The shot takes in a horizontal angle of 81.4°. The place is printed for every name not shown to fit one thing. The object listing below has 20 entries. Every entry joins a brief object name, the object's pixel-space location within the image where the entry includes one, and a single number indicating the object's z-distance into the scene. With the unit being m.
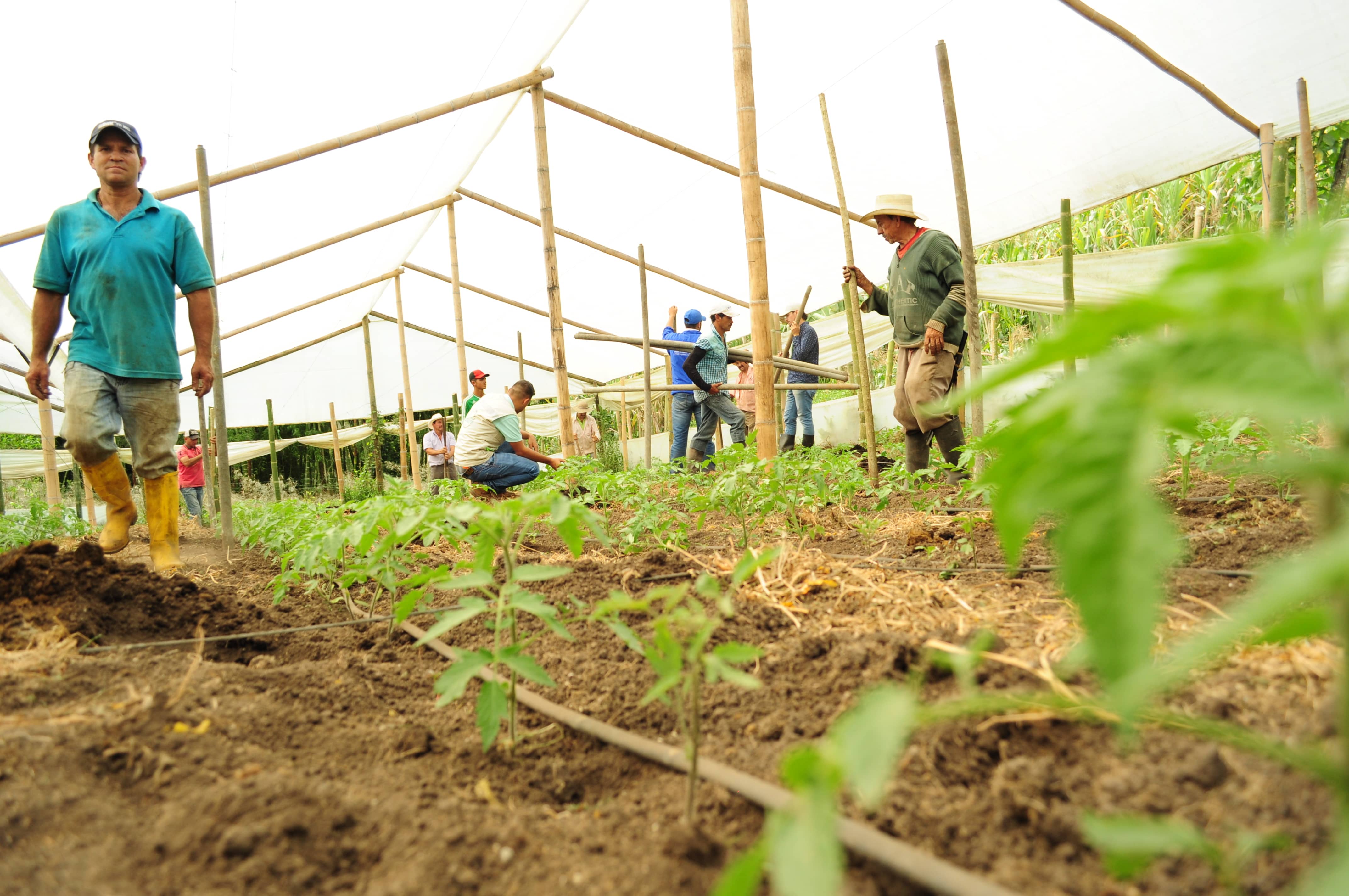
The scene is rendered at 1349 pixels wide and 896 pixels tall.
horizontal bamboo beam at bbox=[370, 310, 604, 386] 15.04
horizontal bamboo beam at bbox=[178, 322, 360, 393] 13.77
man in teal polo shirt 3.21
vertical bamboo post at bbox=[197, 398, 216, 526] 8.10
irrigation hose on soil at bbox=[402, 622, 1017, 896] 0.87
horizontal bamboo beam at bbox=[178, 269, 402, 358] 11.16
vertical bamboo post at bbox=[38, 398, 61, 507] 7.22
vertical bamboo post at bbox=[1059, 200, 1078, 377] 4.16
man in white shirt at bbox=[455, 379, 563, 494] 6.96
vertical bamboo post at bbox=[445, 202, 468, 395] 9.80
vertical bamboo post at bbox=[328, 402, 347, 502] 13.49
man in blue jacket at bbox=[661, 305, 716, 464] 7.69
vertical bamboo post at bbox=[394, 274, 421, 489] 11.84
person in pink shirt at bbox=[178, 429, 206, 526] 10.83
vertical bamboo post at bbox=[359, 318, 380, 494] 12.27
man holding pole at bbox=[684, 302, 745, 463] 7.10
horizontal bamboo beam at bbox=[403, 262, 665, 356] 12.02
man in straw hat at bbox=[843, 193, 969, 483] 4.37
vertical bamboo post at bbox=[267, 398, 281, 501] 13.45
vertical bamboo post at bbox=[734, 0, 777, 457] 4.38
